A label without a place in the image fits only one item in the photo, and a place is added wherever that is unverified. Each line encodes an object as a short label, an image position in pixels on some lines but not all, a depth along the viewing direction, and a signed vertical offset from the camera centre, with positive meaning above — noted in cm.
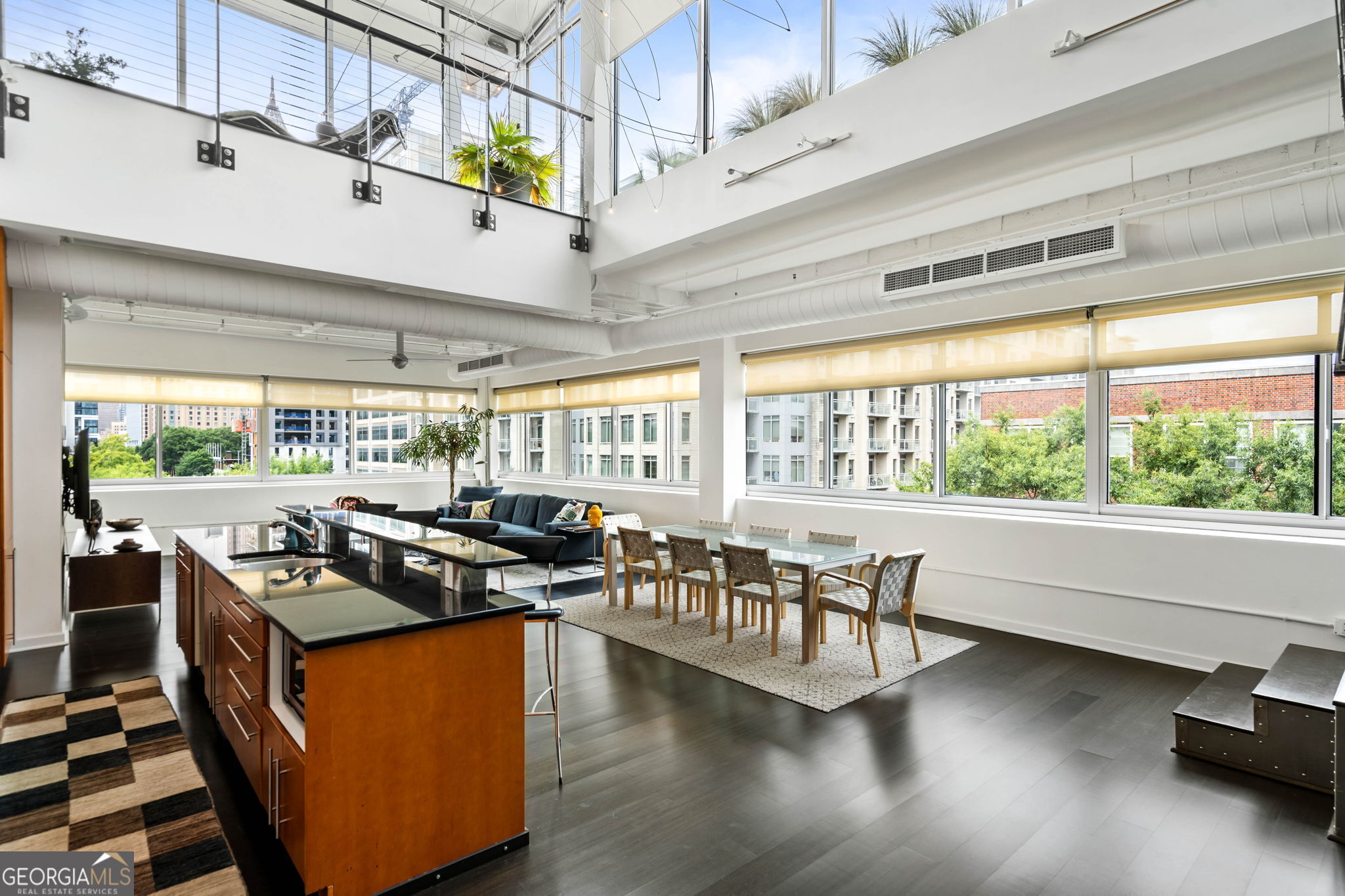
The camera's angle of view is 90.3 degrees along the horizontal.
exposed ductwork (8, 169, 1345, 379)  349 +114
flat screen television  534 -30
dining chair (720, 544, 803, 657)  484 -102
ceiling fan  779 +100
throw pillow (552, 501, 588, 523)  907 -94
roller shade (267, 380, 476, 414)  1042 +78
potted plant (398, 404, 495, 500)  1128 -1
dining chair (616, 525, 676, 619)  609 -108
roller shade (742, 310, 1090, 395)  554 +82
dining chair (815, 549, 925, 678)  457 -110
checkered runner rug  248 -153
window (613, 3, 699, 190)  538 +286
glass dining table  478 -86
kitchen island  213 -98
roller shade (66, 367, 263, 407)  883 +79
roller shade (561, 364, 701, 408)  866 +80
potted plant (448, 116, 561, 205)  553 +237
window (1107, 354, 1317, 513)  470 +6
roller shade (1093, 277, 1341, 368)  442 +84
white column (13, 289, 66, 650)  504 -18
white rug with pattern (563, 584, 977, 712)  439 -159
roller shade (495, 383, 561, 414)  1111 +79
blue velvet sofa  880 -106
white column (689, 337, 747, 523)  793 +18
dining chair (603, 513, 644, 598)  667 -115
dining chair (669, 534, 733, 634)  545 -102
